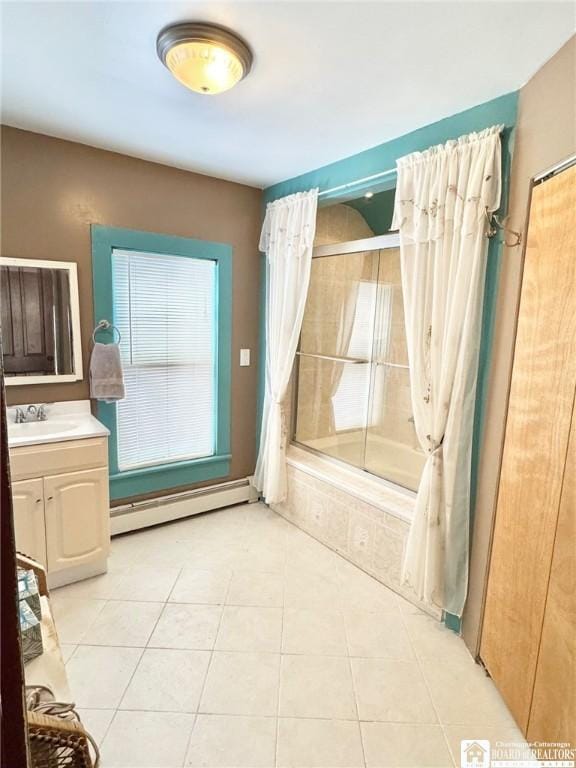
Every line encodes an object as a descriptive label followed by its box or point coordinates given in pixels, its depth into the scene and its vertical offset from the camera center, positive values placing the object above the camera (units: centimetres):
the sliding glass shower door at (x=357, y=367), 314 -26
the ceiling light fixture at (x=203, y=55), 134 +94
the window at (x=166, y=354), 256 -18
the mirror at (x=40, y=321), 221 +1
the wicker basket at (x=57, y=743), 73 -76
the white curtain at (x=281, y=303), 263 +19
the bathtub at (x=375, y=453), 294 -92
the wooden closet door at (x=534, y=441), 131 -35
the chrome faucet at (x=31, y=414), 227 -51
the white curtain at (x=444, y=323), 171 +6
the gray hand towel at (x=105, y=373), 243 -28
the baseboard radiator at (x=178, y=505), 272 -127
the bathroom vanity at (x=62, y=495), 200 -87
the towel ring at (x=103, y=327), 247 -1
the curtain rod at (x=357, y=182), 215 +86
